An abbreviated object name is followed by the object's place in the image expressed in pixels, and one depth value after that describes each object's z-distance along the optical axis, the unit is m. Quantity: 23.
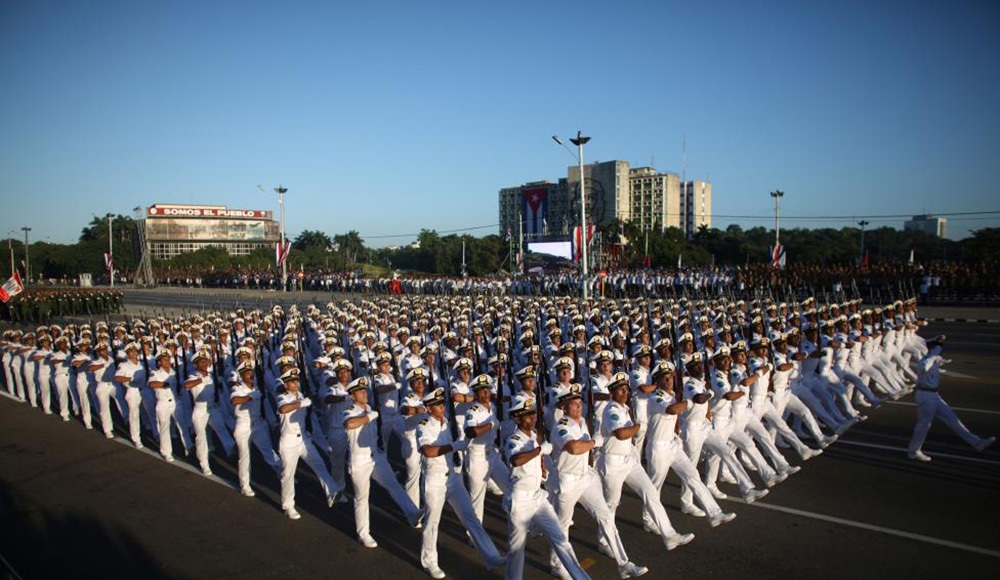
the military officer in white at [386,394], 9.07
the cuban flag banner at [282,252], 43.38
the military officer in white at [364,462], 7.08
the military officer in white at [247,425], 8.59
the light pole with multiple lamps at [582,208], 26.39
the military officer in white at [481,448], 6.49
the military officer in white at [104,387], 11.94
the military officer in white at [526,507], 5.68
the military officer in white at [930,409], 8.89
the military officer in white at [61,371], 13.19
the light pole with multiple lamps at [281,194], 47.56
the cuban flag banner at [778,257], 33.75
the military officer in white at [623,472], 6.46
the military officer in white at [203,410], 9.45
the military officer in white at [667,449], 7.00
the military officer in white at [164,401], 10.23
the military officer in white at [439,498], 6.33
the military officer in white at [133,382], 11.01
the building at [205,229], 101.19
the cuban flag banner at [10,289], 25.75
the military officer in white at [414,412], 7.56
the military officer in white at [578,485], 6.00
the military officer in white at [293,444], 7.69
